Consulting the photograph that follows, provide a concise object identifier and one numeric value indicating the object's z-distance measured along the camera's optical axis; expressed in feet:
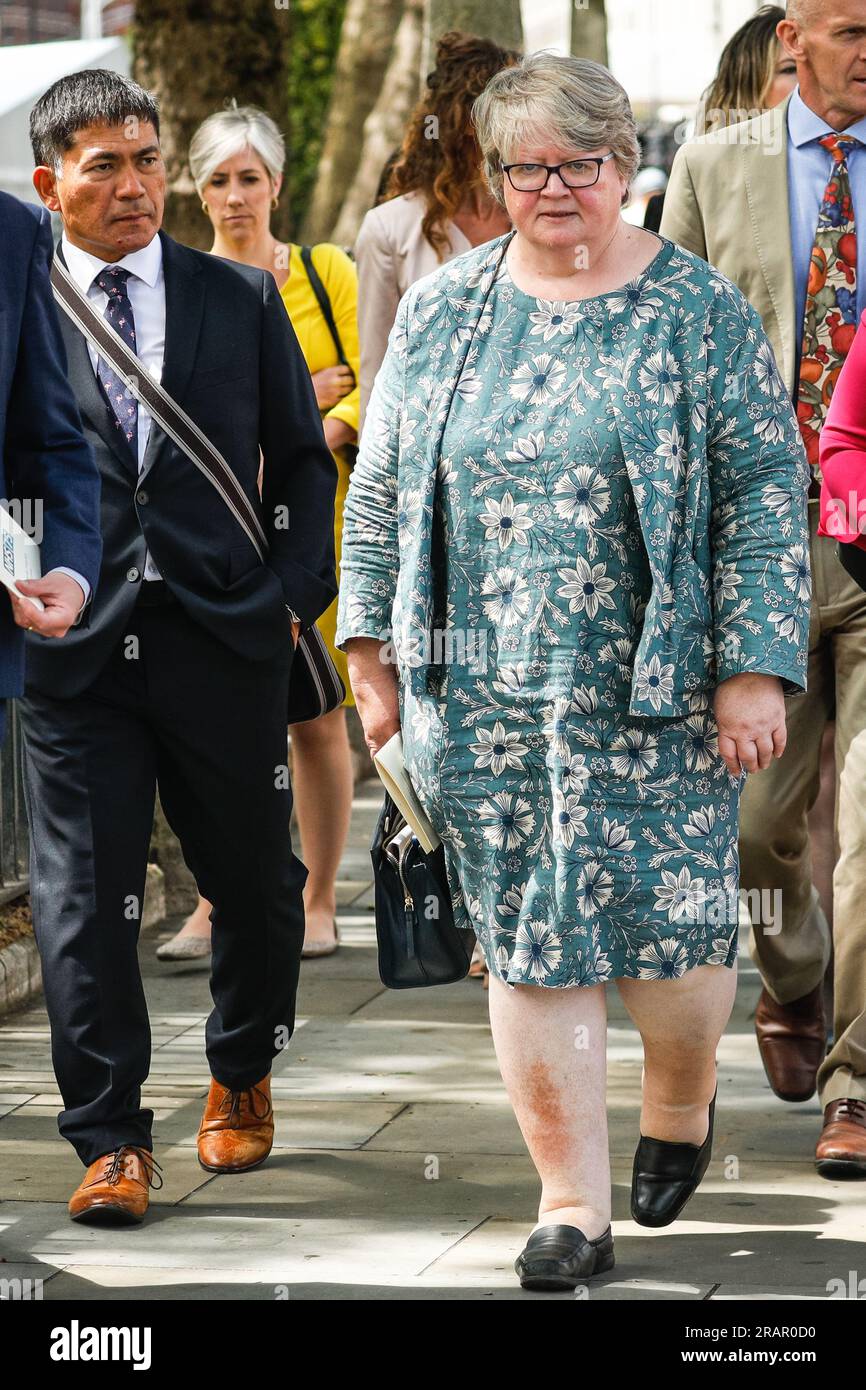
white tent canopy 47.11
